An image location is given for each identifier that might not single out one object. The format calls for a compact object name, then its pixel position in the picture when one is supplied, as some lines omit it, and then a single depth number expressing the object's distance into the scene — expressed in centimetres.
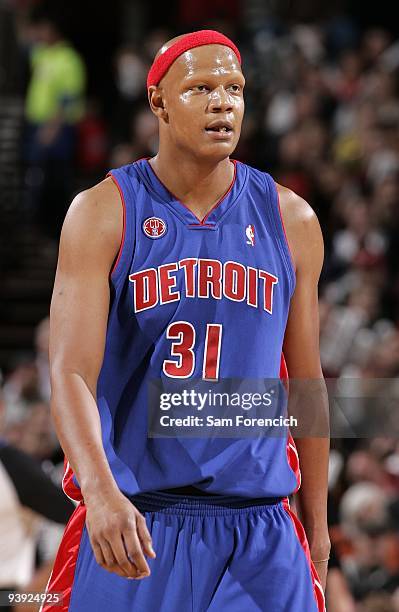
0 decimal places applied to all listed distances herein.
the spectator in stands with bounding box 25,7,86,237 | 2484
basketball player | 615
